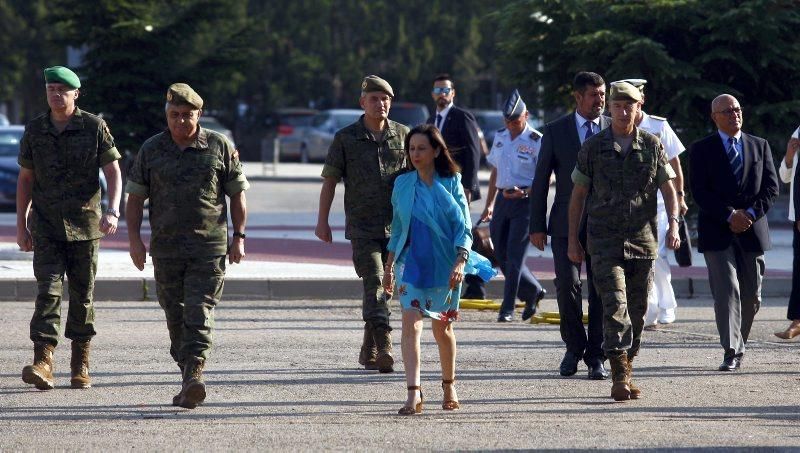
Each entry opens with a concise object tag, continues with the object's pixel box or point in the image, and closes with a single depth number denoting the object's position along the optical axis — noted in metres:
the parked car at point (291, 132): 86.40
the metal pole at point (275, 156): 73.63
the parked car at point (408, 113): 84.28
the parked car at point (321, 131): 83.86
